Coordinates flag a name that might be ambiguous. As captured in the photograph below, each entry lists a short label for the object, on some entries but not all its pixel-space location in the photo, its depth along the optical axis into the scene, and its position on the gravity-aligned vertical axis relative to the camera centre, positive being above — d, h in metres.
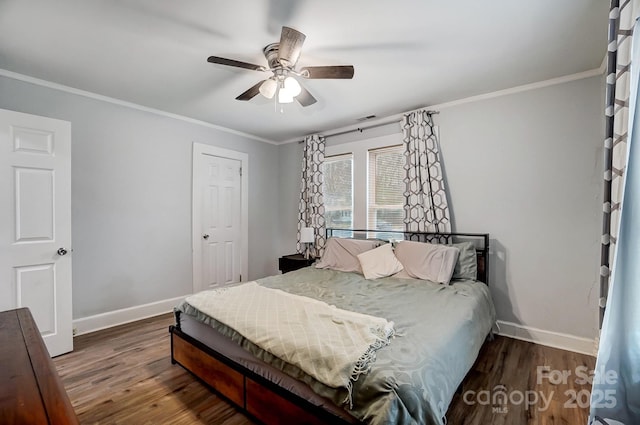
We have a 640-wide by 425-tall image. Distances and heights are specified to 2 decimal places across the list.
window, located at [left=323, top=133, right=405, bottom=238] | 3.62 +0.35
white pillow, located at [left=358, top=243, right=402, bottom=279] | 2.94 -0.56
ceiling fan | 1.76 +1.00
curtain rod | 3.55 +1.13
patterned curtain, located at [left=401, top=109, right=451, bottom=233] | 3.15 +0.36
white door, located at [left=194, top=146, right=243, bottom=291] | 3.87 -0.16
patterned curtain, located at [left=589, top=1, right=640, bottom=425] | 1.17 -0.44
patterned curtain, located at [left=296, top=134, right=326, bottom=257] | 4.23 +0.27
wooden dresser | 0.73 -0.54
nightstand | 4.02 -0.76
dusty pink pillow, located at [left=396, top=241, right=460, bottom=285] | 2.68 -0.50
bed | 1.21 -0.79
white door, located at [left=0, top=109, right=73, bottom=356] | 2.30 -0.10
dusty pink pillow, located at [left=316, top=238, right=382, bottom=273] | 3.29 -0.53
